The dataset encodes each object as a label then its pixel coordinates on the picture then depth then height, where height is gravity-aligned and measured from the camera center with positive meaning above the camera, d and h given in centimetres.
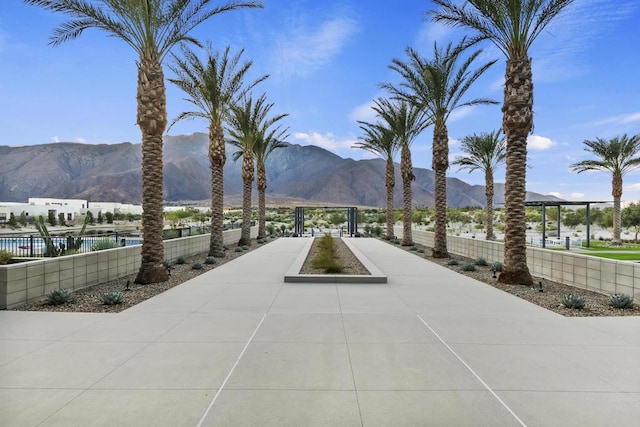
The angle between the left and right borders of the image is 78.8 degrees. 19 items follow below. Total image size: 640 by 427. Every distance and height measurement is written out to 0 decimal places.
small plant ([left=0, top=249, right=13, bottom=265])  1005 -111
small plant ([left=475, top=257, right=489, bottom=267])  1449 -172
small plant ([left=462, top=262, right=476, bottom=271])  1332 -173
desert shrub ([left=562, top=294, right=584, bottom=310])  788 -173
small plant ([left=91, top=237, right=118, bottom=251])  1284 -100
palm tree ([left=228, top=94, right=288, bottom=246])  2252 +523
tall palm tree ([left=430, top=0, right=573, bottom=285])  1087 +327
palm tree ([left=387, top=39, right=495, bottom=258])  1709 +565
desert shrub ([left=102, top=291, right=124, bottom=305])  797 -171
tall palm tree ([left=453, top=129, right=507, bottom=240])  2920 +477
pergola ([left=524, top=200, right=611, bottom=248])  2344 +83
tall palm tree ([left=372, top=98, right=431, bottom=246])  2316 +528
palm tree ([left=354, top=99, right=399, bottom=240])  2623 +497
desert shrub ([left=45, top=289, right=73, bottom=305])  791 -168
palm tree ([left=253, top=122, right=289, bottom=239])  2761 +426
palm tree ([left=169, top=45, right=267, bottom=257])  1670 +546
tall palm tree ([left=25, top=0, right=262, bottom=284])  1070 +430
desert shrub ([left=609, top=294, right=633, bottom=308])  794 -173
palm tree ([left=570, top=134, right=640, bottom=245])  3070 +486
